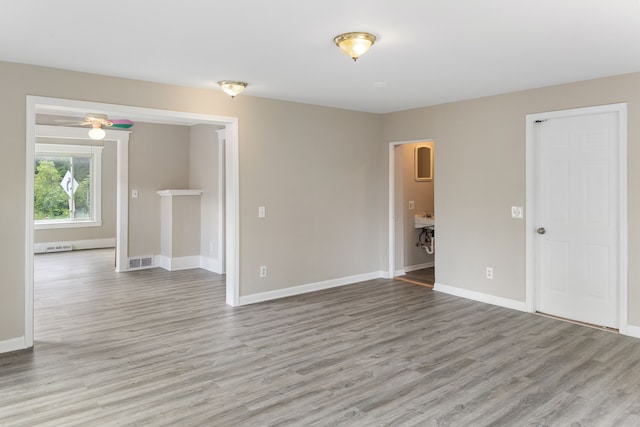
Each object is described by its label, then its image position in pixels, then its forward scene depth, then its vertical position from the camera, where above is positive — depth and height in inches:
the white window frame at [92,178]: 366.6 +32.8
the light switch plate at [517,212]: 191.5 +1.1
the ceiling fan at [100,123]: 249.6 +54.7
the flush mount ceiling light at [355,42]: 117.8 +46.5
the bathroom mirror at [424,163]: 275.9 +32.8
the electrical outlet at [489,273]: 203.9 -26.9
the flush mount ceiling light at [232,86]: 172.1 +50.2
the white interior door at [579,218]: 165.9 -1.4
